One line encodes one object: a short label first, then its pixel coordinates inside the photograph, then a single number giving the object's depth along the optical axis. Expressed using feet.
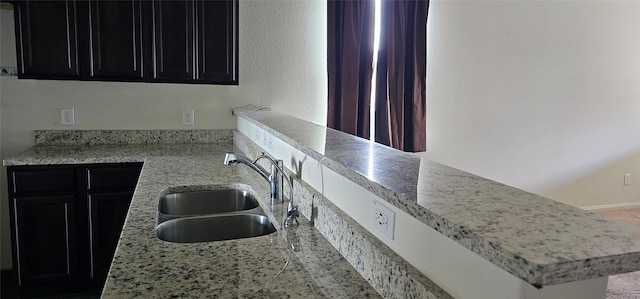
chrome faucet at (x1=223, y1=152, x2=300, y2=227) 6.13
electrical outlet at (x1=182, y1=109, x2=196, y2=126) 11.48
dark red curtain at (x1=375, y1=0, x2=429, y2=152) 12.57
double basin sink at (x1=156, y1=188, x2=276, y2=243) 5.91
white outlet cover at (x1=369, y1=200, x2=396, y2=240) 3.72
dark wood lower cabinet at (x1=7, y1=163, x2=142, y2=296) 9.02
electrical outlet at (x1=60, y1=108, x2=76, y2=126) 10.56
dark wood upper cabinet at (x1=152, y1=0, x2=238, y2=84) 10.03
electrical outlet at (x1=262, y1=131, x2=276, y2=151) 8.00
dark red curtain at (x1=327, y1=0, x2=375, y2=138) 12.01
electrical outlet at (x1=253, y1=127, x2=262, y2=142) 9.29
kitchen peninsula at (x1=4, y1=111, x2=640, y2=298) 2.33
